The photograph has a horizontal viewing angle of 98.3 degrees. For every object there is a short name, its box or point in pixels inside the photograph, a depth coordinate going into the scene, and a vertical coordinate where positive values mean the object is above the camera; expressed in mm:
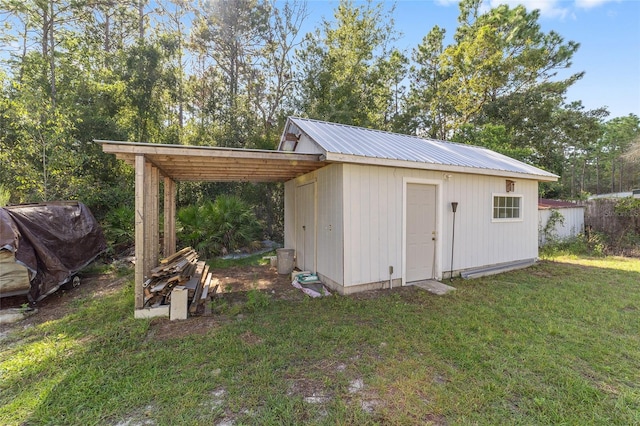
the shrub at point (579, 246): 8461 -1091
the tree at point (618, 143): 27234 +7093
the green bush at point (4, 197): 5928 +329
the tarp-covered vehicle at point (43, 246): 3975 -588
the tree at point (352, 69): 13008 +7499
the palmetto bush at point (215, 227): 8094 -443
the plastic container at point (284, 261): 6488 -1163
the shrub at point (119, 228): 7734 -459
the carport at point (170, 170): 3770 +821
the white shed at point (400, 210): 4797 +50
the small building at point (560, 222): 9211 -342
